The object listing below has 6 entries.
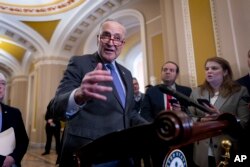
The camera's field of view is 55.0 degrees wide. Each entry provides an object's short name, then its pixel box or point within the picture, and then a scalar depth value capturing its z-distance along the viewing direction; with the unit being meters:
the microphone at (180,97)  0.72
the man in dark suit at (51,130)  6.63
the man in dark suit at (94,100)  0.82
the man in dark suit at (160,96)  2.44
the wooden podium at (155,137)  0.45
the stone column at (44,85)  8.96
